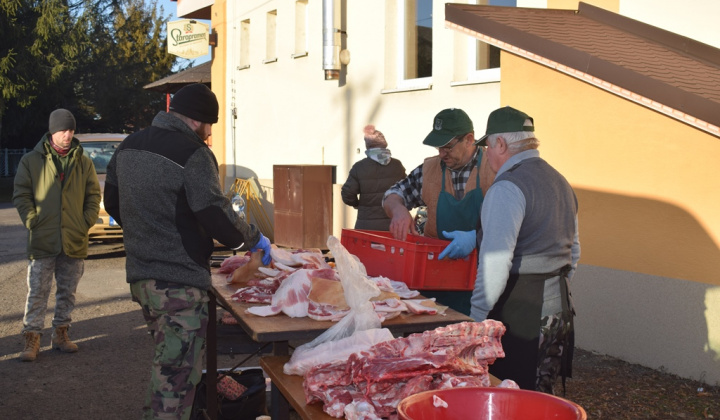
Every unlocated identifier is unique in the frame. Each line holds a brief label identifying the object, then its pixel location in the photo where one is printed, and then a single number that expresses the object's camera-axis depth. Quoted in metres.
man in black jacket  4.16
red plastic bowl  2.38
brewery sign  20.41
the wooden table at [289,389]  2.97
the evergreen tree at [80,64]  37.25
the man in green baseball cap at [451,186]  4.80
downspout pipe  13.50
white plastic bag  3.51
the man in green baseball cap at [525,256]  3.69
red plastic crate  4.44
